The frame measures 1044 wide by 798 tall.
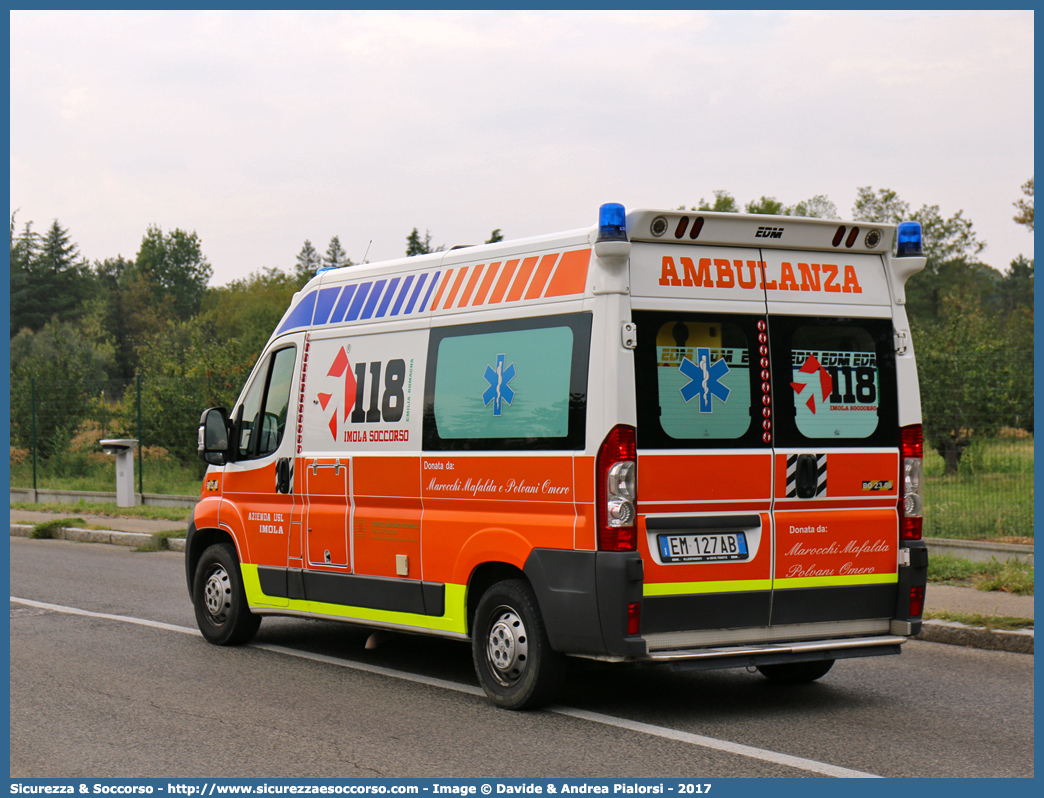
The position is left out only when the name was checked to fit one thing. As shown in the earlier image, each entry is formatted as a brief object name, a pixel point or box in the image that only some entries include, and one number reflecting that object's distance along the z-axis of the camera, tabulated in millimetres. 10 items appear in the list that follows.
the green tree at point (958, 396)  12820
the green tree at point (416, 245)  81812
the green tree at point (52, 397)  23891
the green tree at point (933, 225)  62688
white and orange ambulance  6289
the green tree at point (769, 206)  55359
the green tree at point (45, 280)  89188
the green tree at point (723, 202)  53744
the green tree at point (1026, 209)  48750
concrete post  21219
